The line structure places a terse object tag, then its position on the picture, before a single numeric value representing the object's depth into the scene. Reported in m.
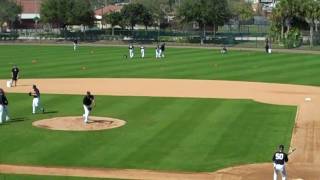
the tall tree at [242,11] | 148.62
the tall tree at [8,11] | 116.56
